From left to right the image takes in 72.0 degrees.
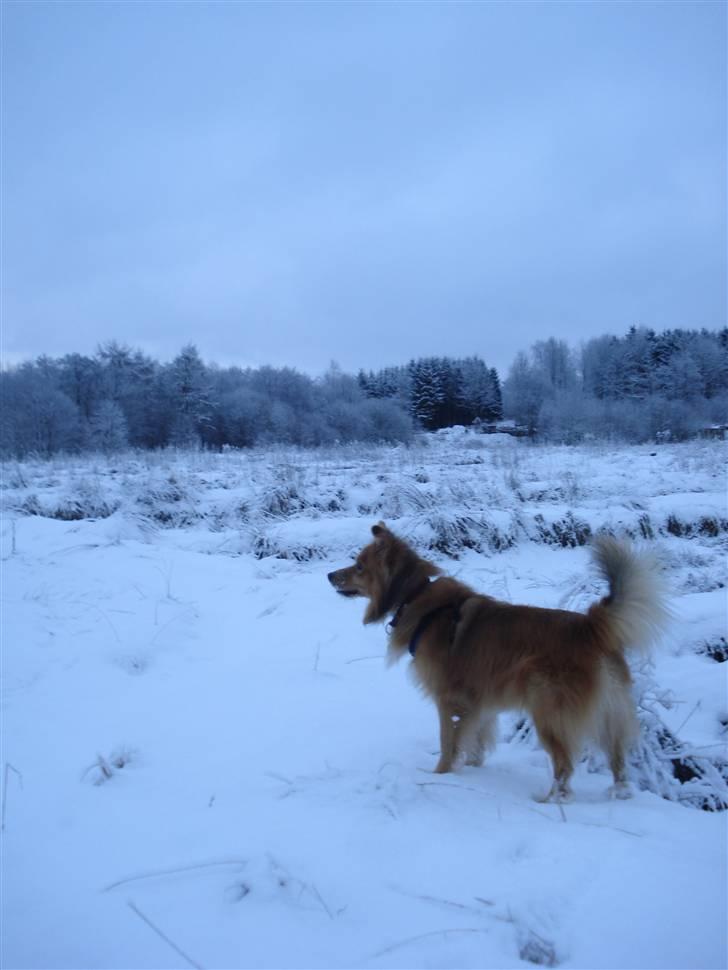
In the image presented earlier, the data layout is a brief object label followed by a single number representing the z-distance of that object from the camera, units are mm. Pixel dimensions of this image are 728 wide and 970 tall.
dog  2697
